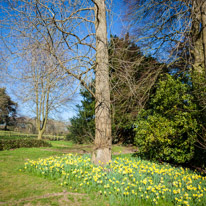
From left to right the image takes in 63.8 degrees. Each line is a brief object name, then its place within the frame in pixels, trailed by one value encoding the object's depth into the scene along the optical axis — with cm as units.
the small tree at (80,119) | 1308
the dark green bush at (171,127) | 566
